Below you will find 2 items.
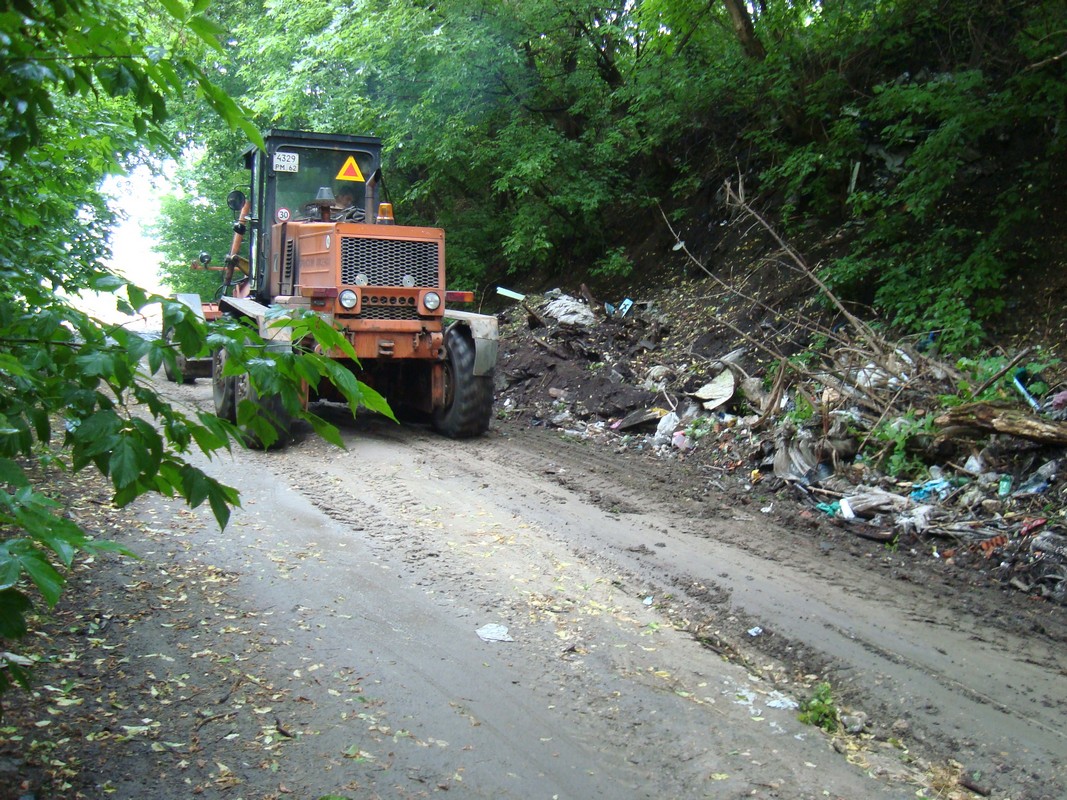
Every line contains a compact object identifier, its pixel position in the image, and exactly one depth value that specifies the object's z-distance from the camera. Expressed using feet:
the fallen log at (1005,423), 22.31
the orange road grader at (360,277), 30.42
